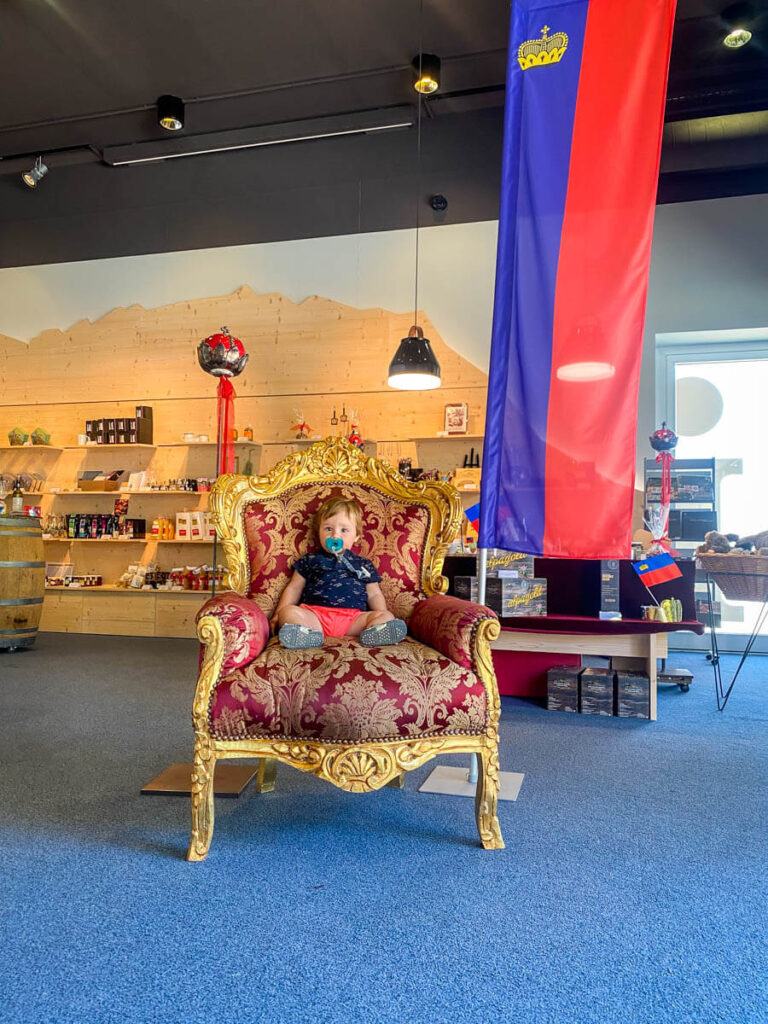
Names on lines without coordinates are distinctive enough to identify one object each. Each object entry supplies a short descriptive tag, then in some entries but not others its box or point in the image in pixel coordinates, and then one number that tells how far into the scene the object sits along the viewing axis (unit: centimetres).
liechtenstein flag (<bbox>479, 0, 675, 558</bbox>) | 242
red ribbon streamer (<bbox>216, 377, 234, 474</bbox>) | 322
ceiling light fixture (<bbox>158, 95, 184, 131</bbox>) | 593
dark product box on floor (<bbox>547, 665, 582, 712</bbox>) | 404
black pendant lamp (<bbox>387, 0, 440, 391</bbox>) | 525
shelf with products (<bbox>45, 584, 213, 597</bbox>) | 694
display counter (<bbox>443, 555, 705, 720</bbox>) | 402
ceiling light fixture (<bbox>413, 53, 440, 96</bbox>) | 534
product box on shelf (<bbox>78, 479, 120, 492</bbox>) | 722
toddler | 267
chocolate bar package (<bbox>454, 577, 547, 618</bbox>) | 414
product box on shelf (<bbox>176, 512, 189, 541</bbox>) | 704
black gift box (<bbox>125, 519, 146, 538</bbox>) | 716
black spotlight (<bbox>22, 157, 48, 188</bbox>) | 684
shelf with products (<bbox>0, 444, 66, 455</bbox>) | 739
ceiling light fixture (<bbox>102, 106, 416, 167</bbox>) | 611
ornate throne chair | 207
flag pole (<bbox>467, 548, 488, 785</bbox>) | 270
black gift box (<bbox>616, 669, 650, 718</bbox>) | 390
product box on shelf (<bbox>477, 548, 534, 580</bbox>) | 416
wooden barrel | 568
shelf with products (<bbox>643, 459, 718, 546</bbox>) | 578
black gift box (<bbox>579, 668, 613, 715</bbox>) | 397
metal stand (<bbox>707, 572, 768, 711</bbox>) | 399
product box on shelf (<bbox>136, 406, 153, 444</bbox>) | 716
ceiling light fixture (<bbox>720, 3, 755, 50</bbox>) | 482
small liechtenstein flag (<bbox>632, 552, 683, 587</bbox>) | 397
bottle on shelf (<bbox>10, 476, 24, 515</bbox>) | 636
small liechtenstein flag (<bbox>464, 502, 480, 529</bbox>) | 335
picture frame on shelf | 661
